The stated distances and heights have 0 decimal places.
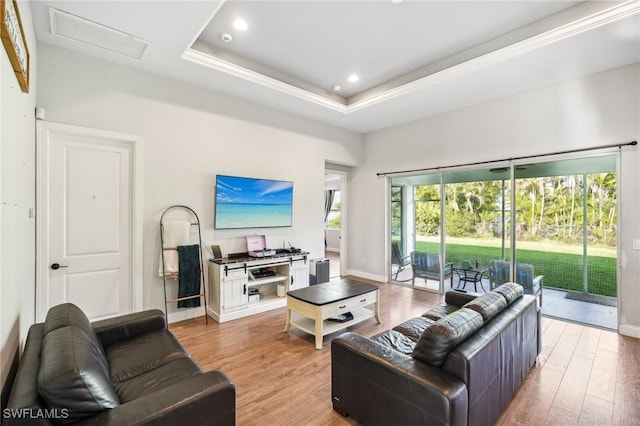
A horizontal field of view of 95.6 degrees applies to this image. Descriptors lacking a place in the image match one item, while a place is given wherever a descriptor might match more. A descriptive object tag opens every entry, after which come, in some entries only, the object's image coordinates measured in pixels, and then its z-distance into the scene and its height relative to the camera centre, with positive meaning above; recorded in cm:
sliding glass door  377 -23
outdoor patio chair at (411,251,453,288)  517 -98
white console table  383 -97
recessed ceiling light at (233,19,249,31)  307 +204
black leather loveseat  113 -81
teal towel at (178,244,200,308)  365 -75
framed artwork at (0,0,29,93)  132 +92
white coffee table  307 -102
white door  299 -6
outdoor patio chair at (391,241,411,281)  584 -93
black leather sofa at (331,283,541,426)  155 -94
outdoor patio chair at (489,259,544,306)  421 -96
